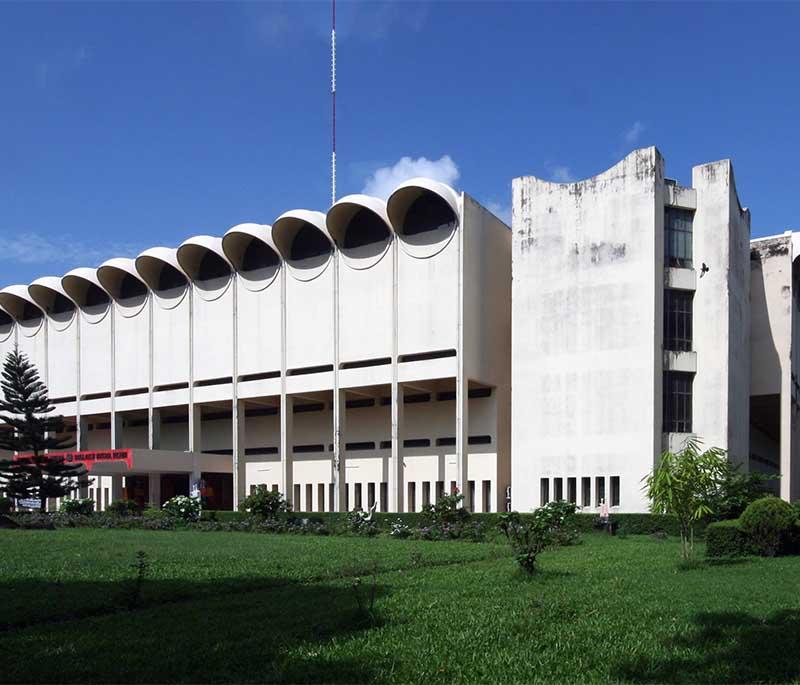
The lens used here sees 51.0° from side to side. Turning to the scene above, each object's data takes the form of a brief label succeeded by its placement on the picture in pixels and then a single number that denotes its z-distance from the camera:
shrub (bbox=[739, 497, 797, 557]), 18.03
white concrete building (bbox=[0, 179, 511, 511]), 39.50
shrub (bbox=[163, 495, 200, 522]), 36.22
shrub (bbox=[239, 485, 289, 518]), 35.22
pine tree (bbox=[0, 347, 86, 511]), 41.59
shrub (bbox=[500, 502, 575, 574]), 14.53
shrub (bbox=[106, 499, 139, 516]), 40.16
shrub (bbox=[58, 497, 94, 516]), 40.19
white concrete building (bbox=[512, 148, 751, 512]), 33.88
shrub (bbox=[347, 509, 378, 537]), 30.14
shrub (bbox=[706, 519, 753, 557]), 18.56
